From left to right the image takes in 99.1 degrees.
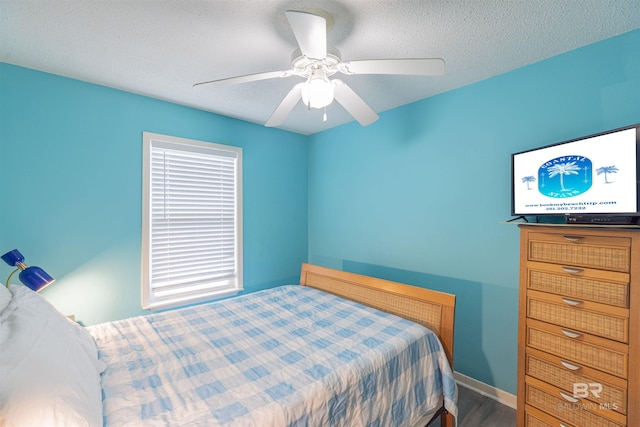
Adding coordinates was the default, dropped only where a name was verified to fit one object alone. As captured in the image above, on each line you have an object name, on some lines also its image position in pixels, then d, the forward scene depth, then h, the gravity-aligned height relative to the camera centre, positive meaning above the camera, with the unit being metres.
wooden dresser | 1.32 -0.60
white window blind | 2.57 -0.09
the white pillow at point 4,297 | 1.22 -0.41
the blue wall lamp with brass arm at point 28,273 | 1.69 -0.39
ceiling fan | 1.24 +0.78
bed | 0.97 -0.78
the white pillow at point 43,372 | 0.80 -0.56
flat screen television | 1.37 +0.21
